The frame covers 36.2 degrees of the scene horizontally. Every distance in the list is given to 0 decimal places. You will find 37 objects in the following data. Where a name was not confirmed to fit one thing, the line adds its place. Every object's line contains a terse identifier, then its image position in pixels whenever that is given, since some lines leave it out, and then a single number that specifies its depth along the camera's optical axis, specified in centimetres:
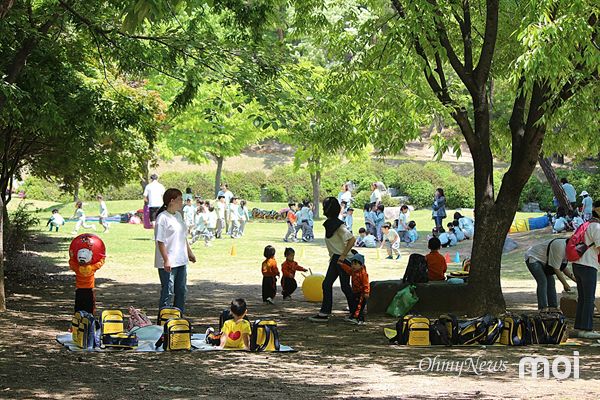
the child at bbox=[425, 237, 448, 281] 1455
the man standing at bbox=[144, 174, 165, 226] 2509
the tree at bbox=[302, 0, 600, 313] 1158
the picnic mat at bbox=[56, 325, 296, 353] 1016
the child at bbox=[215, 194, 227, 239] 3084
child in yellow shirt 1039
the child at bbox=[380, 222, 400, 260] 2445
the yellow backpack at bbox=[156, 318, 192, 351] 1008
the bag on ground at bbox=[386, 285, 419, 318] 1356
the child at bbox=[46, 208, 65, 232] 3466
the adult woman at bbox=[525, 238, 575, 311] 1246
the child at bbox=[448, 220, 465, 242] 2783
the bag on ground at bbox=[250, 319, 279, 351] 1024
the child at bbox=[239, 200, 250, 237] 3116
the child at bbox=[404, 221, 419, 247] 2980
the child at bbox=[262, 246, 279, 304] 1524
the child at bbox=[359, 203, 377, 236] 2893
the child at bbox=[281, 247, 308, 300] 1598
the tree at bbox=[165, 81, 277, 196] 4191
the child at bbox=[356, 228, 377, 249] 2780
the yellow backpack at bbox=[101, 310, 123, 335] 1033
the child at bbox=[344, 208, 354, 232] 2920
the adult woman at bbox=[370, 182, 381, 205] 3042
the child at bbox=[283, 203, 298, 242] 2953
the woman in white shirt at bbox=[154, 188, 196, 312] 1120
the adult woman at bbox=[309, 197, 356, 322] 1273
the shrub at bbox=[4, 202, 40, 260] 2196
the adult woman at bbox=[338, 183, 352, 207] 3177
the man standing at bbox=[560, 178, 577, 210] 3006
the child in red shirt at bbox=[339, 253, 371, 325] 1266
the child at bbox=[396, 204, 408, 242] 2979
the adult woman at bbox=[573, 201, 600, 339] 1103
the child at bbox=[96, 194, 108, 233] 3231
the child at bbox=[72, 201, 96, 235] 3262
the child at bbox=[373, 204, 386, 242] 2886
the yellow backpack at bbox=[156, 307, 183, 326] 1077
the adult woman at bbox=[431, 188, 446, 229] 2961
